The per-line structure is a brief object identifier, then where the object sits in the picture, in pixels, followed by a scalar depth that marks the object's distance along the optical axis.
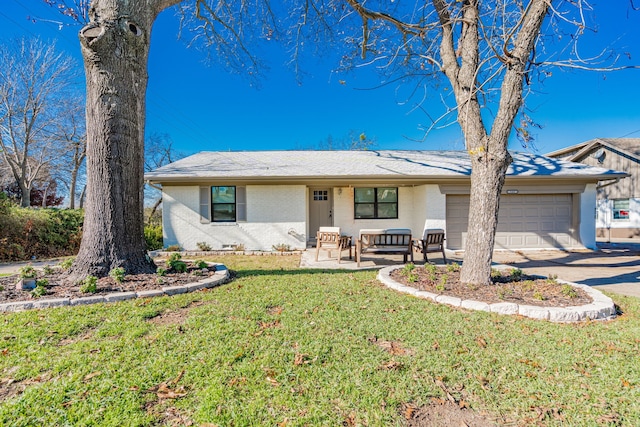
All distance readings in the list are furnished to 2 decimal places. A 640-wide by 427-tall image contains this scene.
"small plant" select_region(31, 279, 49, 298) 3.90
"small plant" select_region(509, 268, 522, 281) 5.05
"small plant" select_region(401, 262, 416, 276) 5.45
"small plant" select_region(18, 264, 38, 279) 4.46
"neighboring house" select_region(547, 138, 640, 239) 15.94
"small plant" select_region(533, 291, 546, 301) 3.96
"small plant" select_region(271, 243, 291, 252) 9.68
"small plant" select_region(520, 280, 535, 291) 4.46
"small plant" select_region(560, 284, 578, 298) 4.04
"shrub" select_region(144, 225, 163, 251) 10.95
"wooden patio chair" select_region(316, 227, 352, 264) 7.41
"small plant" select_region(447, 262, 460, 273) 5.56
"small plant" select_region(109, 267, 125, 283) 4.35
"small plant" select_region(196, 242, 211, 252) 9.64
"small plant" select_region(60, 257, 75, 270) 4.97
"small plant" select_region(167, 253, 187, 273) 5.29
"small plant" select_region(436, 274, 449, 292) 4.42
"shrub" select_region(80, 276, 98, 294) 4.02
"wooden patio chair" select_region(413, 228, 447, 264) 7.08
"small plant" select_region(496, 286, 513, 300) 4.11
